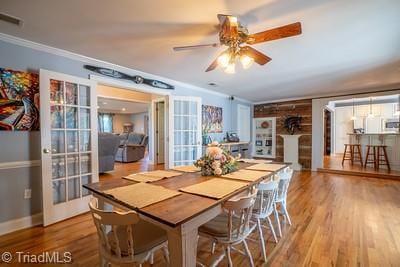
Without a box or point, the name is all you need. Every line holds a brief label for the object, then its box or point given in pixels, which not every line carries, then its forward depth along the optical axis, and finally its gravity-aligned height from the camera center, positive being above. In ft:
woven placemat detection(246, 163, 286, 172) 7.66 -1.42
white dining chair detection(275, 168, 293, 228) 7.50 -2.18
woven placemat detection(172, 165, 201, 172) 7.68 -1.44
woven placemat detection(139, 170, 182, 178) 6.73 -1.43
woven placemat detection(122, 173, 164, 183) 6.11 -1.43
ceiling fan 5.66 +2.78
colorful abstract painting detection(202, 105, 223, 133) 17.31 +1.14
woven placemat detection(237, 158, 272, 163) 9.66 -1.42
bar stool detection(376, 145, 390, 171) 18.85 -2.49
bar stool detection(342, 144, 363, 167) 20.94 -2.46
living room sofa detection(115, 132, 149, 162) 23.34 -1.78
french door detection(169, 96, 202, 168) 14.30 +0.15
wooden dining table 3.61 -1.56
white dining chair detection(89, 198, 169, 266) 3.79 -2.43
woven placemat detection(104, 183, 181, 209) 4.34 -1.47
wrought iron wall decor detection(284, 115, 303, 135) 21.24 +0.83
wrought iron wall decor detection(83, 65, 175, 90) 10.17 +3.17
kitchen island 18.37 -1.16
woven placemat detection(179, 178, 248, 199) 4.84 -1.47
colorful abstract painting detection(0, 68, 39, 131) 7.66 +1.32
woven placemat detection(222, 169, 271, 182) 6.25 -1.44
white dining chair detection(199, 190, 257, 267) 4.59 -2.53
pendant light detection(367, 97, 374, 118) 25.71 +2.29
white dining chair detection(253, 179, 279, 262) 6.05 -2.43
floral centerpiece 6.66 -1.03
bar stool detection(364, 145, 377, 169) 19.78 -2.42
